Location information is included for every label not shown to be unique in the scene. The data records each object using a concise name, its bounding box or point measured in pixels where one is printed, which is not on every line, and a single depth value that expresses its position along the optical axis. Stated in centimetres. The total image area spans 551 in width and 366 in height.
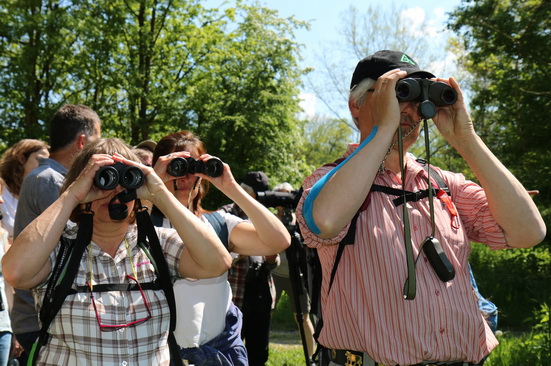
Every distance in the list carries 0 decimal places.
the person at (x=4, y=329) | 385
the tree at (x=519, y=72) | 1087
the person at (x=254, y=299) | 567
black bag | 576
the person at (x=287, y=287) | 673
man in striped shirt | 219
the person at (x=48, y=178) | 384
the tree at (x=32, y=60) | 1655
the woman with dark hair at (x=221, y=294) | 315
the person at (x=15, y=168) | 518
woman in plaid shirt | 228
